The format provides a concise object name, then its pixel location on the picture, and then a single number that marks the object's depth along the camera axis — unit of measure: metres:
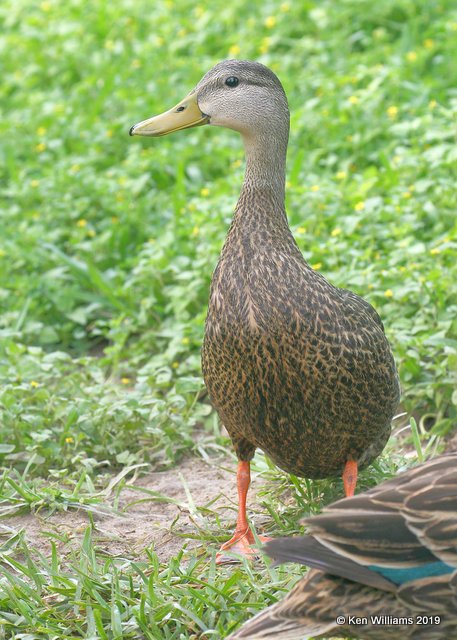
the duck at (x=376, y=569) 6.05
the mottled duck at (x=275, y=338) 7.89
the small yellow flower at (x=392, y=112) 14.50
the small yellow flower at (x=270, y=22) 17.83
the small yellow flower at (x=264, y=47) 17.33
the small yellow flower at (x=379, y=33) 16.64
